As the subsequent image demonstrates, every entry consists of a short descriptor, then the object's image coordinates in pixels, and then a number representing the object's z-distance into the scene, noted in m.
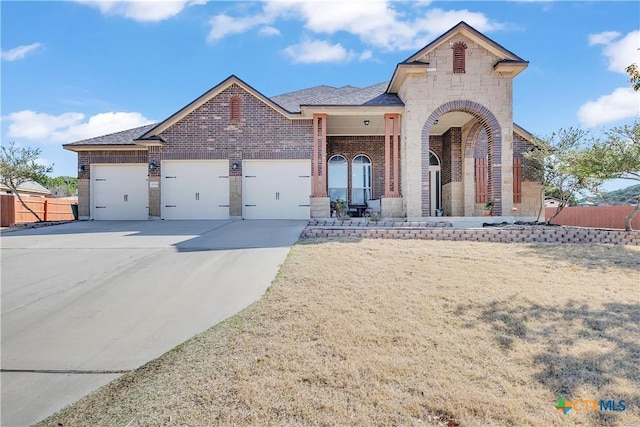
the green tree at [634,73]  5.97
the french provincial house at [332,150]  12.16
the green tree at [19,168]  16.80
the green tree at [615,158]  10.44
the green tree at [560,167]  12.66
